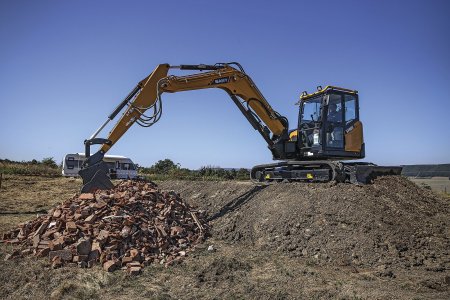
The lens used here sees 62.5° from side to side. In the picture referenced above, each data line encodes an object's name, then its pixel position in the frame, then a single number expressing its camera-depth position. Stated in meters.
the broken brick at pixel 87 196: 8.87
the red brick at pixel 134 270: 6.40
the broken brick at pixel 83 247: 6.98
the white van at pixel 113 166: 25.30
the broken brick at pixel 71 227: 7.60
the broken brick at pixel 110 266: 6.55
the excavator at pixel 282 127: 9.80
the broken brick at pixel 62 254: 6.87
